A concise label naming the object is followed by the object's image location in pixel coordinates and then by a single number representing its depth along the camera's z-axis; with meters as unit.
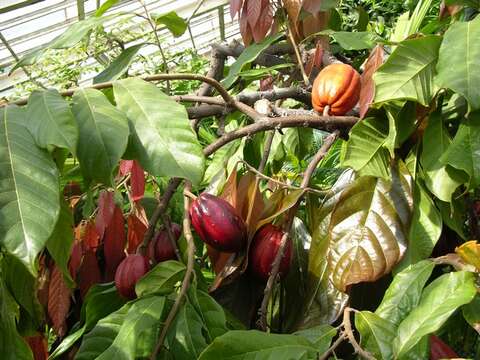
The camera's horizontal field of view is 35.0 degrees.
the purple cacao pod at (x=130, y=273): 0.89
